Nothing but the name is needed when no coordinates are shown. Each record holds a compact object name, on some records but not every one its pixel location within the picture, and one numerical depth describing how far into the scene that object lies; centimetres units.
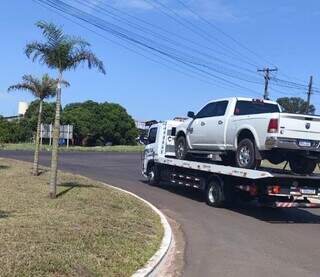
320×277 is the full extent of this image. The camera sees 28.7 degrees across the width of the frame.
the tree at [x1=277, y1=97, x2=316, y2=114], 8680
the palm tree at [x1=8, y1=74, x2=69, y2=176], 2347
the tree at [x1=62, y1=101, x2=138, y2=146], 8312
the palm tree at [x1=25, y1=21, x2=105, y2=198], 1666
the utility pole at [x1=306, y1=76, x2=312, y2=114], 6771
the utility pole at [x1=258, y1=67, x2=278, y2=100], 5878
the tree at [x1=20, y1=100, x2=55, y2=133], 8537
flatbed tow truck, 1578
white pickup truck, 1527
